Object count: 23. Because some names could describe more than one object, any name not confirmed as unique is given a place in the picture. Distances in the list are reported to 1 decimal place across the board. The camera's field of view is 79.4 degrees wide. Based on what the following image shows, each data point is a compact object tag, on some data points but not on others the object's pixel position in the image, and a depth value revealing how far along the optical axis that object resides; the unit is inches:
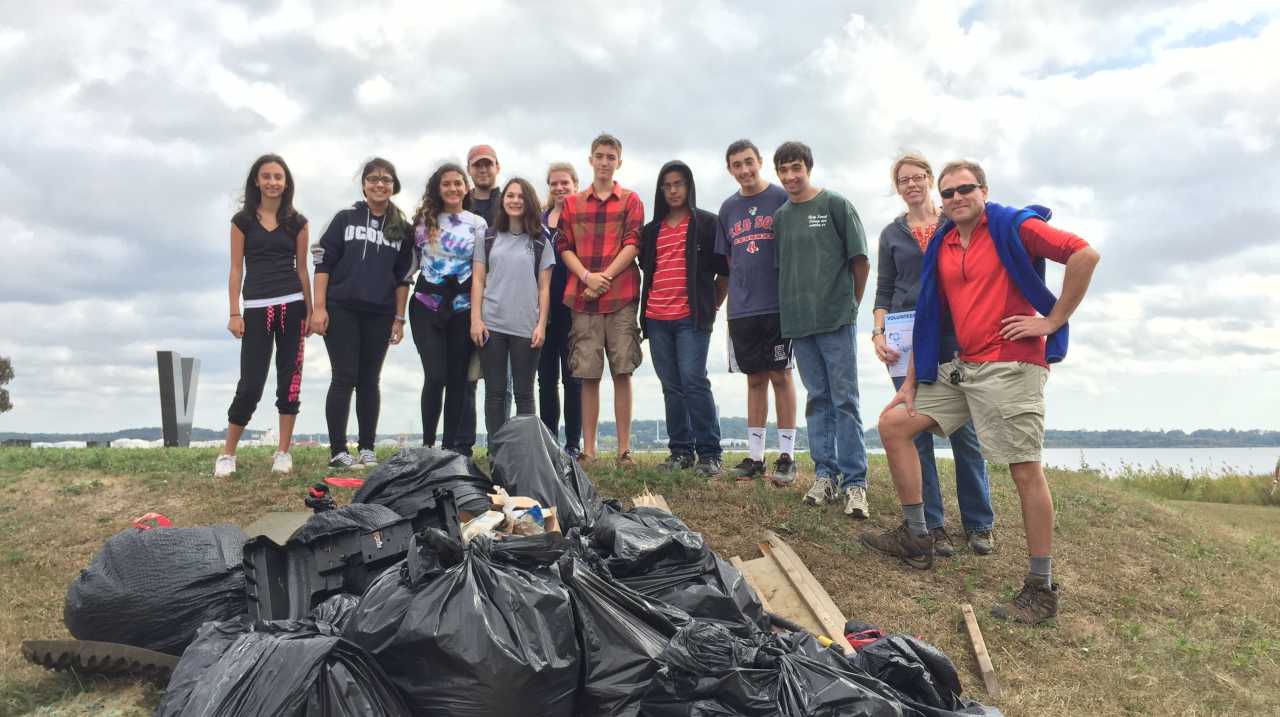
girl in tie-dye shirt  215.9
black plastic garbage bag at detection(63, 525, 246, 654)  113.7
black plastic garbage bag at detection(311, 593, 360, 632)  96.9
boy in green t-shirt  190.1
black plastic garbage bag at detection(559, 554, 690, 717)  90.8
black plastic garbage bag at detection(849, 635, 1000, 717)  87.4
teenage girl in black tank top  211.6
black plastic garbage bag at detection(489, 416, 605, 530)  143.3
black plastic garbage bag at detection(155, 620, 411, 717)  78.5
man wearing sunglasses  140.9
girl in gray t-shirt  209.6
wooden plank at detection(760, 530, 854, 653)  137.9
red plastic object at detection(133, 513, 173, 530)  134.8
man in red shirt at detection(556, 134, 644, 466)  213.3
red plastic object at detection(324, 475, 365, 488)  148.3
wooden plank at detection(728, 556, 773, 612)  147.6
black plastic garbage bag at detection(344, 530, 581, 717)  84.0
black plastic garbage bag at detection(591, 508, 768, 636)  111.0
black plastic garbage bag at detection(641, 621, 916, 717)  80.6
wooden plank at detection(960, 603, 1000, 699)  132.4
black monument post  407.2
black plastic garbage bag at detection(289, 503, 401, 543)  115.8
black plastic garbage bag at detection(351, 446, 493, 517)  137.2
